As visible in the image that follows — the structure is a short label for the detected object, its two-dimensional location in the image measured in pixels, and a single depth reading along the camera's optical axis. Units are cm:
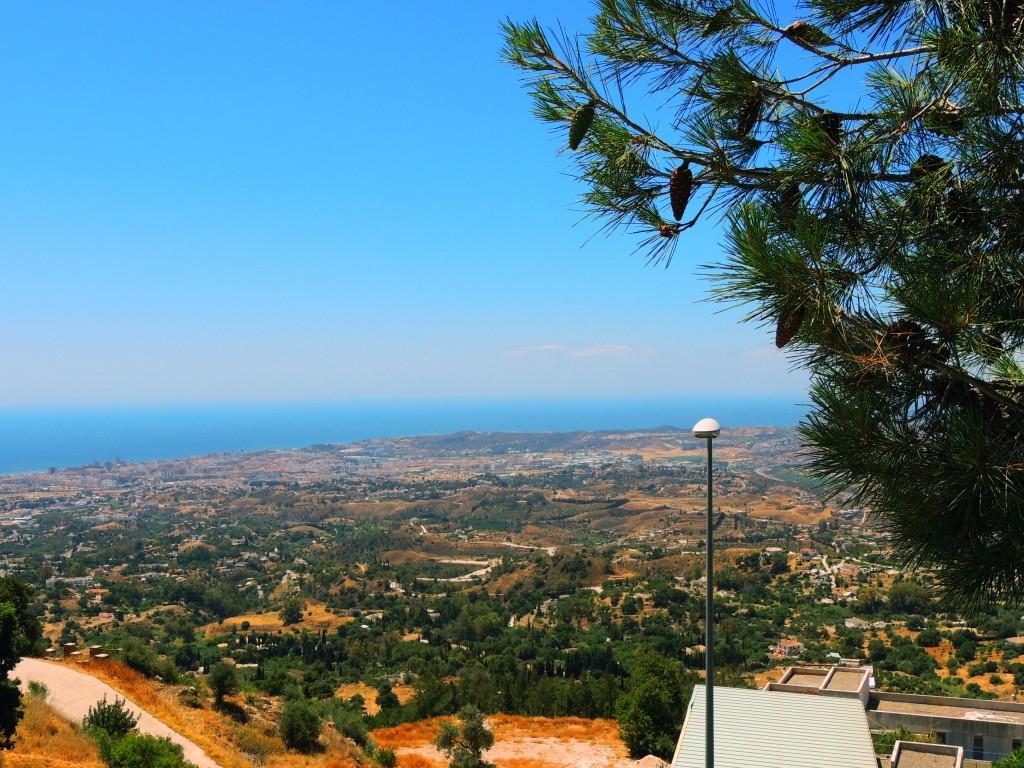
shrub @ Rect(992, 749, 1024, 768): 1087
